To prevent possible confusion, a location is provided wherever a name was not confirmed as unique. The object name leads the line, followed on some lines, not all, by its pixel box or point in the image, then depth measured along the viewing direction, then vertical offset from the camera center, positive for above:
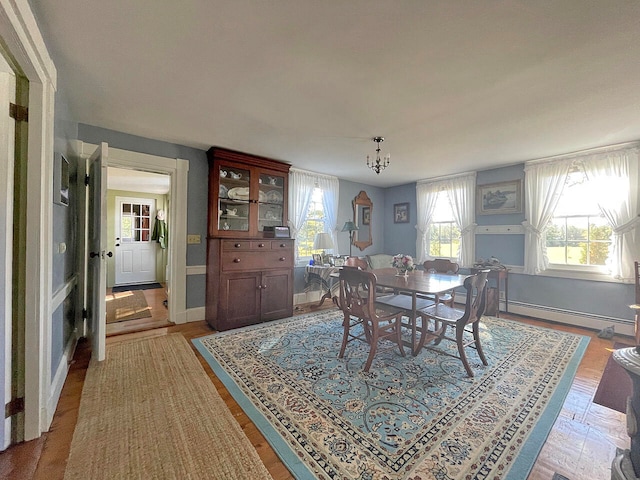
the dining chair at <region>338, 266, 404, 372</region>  2.26 -0.65
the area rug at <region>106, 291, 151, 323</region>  3.75 -1.14
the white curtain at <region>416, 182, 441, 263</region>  5.09 +0.53
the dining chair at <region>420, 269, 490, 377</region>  2.23 -0.69
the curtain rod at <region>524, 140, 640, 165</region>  3.13 +1.14
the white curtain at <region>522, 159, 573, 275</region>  3.69 +0.52
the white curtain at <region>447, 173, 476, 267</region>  4.51 +0.48
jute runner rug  1.31 -1.14
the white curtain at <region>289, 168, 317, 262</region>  4.52 +0.70
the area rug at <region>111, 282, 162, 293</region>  5.65 -1.15
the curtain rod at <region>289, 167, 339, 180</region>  4.51 +1.15
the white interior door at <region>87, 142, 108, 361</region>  2.38 -0.15
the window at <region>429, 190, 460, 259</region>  4.88 +0.16
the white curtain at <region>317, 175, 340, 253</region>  4.98 +0.68
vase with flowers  3.14 -0.30
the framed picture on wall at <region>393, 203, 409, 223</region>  5.59 +0.56
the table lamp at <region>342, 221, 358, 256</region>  4.73 +0.20
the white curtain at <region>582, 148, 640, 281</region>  3.13 +0.50
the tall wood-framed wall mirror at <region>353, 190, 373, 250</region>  5.49 +0.41
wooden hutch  3.32 -0.13
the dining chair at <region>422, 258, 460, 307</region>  3.68 -0.38
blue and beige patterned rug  1.38 -1.13
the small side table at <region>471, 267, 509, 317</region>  3.88 -0.55
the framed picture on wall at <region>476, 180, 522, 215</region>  4.07 +0.67
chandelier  3.12 +1.15
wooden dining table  2.45 -0.45
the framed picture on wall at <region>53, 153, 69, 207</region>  1.82 +0.40
